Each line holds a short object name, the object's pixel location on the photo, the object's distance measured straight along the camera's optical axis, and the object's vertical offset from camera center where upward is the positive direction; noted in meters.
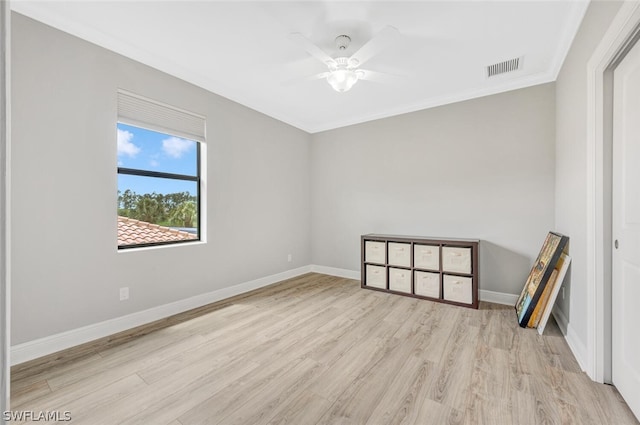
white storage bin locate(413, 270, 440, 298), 3.37 -0.89
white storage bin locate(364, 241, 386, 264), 3.81 -0.55
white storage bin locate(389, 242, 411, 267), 3.60 -0.55
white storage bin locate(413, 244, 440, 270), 3.39 -0.55
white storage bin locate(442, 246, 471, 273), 3.18 -0.55
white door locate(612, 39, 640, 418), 1.48 -0.09
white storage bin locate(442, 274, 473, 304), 3.16 -0.89
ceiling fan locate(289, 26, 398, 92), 2.05 +1.32
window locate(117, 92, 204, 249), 2.67 +0.39
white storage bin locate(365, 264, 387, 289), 3.78 -0.89
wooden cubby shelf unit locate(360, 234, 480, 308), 3.18 -0.69
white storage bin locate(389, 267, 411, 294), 3.58 -0.89
